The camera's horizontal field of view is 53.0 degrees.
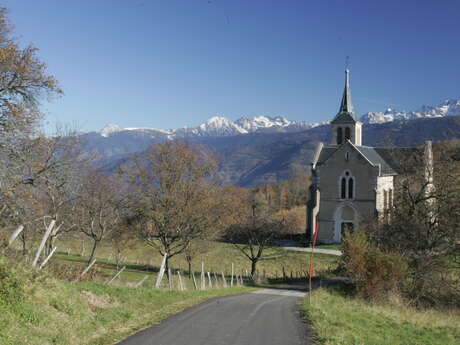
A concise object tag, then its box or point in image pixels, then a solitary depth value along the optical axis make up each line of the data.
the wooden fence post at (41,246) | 15.19
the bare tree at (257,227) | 43.41
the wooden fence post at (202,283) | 25.46
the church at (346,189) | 55.38
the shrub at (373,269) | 25.00
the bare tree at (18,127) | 17.62
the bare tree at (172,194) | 32.19
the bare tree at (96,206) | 32.33
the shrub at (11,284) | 11.16
